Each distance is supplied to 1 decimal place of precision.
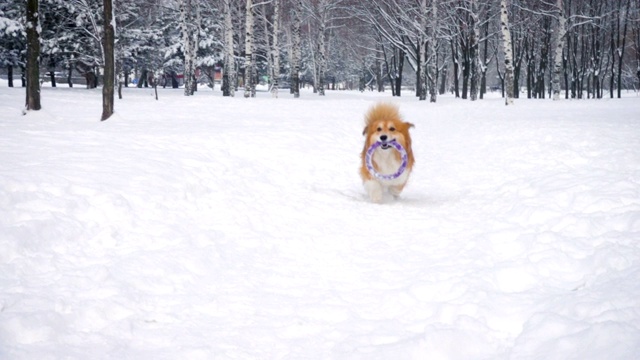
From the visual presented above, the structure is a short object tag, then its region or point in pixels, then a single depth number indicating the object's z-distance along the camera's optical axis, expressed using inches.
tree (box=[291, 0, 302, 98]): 1038.4
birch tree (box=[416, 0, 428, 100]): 983.6
